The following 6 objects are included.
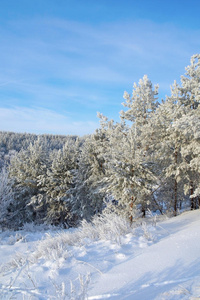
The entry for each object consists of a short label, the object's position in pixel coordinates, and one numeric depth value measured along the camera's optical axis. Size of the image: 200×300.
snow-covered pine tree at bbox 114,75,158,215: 13.05
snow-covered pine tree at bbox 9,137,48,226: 20.86
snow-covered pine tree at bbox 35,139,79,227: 19.25
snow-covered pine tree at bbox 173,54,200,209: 10.87
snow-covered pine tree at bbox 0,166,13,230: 16.42
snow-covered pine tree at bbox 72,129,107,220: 17.42
